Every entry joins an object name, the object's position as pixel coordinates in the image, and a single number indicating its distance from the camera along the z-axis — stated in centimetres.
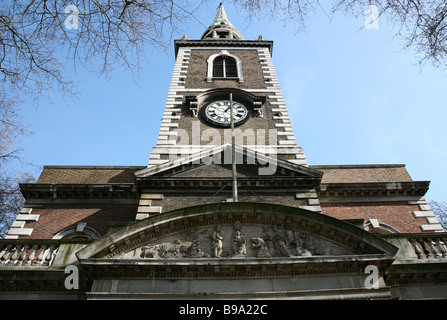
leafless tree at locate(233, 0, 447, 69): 773
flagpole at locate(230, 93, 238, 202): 1306
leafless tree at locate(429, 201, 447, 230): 2371
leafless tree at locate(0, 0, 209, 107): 791
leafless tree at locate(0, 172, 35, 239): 2073
